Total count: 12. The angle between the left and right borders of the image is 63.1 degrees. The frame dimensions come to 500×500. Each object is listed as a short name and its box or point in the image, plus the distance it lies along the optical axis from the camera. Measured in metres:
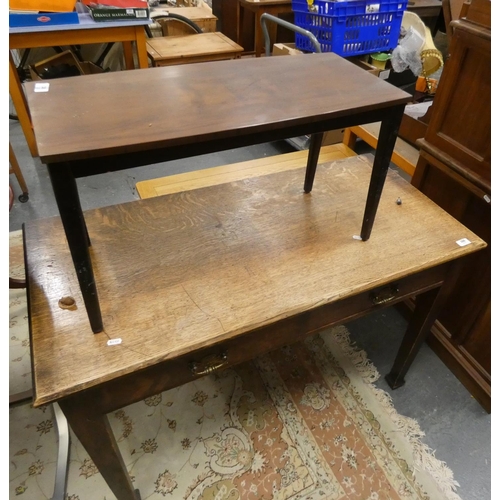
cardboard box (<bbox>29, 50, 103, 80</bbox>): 2.94
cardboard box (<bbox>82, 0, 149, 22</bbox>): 2.42
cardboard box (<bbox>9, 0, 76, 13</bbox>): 2.25
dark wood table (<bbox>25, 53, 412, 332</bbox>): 0.70
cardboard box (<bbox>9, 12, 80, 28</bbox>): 2.27
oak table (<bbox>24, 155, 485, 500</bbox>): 0.84
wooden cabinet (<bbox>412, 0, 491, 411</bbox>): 1.14
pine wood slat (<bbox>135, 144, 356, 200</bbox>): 2.00
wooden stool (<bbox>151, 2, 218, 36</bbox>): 3.32
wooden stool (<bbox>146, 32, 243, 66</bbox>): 2.75
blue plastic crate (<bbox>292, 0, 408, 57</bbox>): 2.25
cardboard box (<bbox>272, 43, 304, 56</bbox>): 2.62
